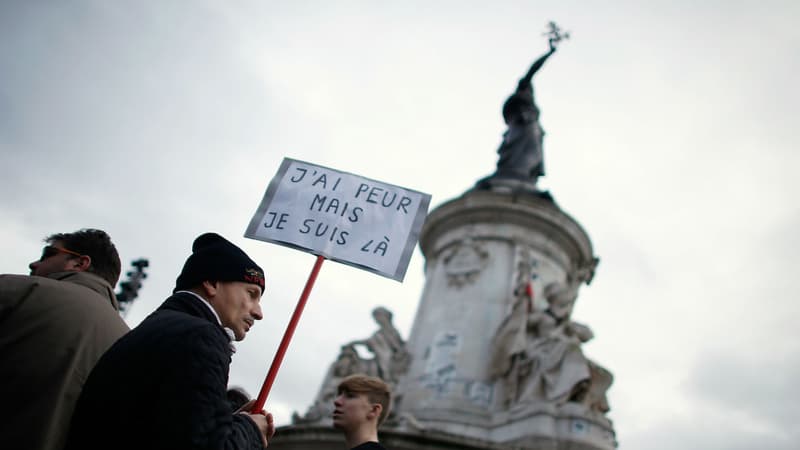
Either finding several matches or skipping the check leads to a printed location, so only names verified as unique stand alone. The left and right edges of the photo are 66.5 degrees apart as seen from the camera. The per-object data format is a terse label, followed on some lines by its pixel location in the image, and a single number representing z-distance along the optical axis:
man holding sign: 1.67
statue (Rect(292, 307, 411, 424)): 10.24
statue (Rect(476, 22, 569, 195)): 13.35
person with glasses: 1.98
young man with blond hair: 3.15
